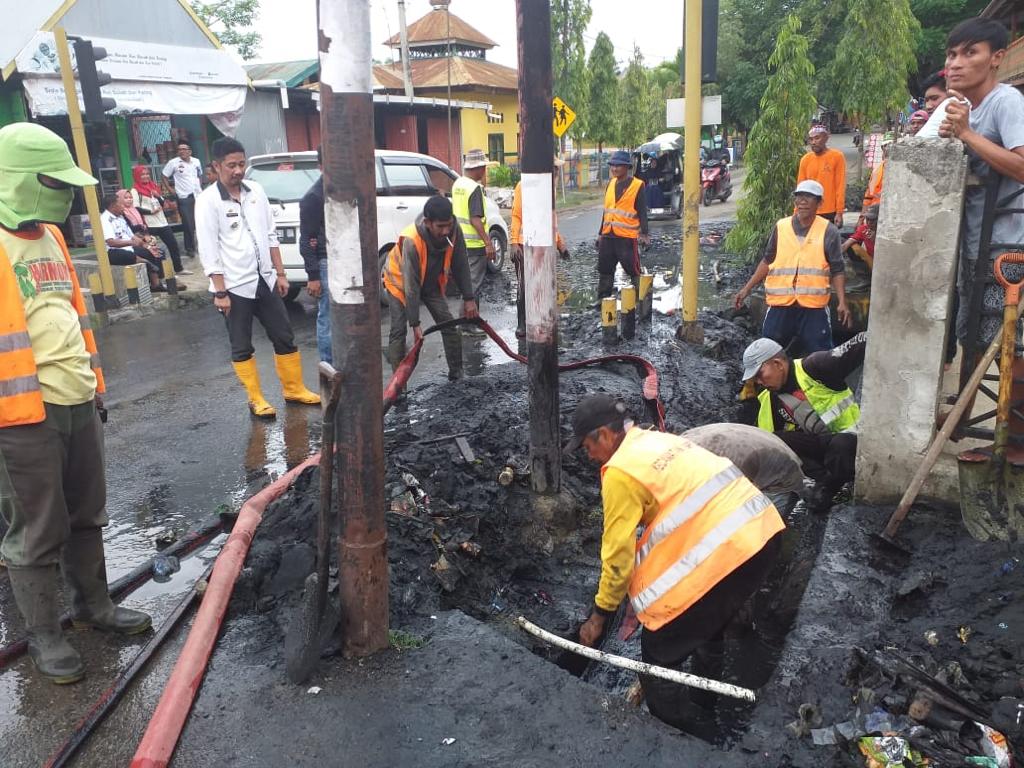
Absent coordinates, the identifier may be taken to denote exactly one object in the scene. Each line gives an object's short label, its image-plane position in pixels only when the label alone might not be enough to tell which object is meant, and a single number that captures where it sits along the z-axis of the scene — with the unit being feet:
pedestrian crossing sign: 51.80
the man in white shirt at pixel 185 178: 42.78
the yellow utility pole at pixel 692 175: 23.86
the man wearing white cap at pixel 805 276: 19.01
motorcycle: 73.15
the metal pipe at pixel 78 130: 29.43
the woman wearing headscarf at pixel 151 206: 38.52
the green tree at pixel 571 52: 82.89
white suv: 30.66
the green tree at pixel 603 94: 95.40
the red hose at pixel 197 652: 8.29
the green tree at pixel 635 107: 106.52
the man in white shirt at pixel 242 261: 18.70
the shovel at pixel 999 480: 11.16
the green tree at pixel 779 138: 35.70
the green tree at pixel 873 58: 56.80
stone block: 11.86
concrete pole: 72.18
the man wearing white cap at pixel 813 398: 15.07
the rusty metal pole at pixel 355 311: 8.29
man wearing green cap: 9.32
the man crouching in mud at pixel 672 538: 9.30
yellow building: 92.51
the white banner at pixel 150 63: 38.37
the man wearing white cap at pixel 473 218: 27.89
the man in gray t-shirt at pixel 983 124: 11.16
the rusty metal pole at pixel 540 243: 12.70
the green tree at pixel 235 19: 95.35
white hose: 8.85
